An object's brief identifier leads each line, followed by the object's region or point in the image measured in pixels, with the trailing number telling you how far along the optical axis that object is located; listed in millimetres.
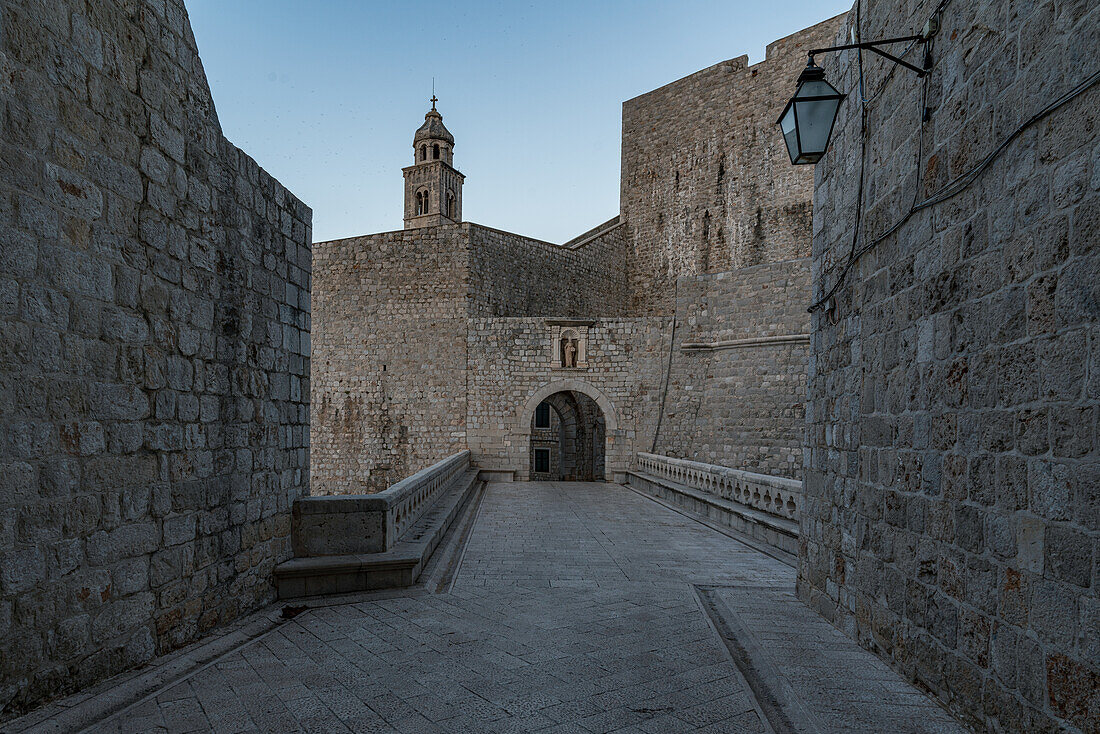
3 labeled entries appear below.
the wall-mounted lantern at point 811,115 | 3879
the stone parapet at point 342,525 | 5020
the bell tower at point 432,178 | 32062
